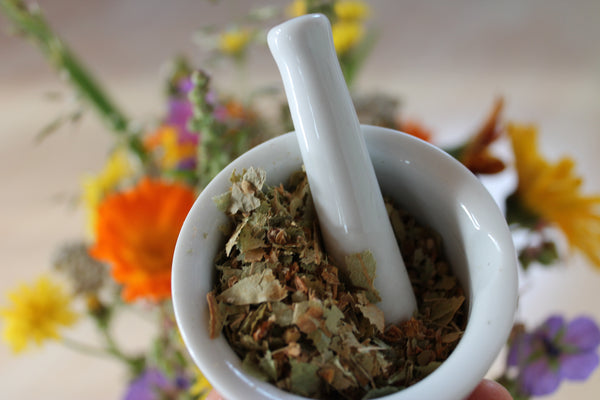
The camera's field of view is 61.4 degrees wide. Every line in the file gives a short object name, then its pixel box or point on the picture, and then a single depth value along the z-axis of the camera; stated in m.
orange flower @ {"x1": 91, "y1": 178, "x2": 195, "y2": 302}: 0.52
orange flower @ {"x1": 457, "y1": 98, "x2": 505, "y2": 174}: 0.52
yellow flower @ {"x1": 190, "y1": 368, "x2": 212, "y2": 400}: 0.47
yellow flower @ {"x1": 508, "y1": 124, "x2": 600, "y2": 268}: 0.51
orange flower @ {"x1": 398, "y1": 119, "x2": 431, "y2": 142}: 0.63
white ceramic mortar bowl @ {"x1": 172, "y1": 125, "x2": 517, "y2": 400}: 0.32
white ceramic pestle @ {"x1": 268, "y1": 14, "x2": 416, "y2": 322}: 0.35
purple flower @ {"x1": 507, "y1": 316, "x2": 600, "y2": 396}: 0.51
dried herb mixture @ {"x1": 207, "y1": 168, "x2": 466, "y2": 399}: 0.33
